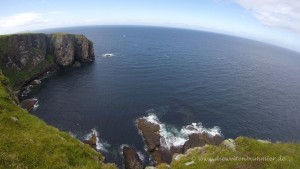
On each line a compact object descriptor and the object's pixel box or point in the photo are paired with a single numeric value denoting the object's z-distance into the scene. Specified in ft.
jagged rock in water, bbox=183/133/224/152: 181.06
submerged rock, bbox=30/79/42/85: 299.99
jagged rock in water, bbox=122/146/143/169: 155.87
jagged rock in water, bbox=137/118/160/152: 179.05
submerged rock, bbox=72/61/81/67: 388.18
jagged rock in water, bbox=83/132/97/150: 177.99
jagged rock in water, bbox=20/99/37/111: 231.07
